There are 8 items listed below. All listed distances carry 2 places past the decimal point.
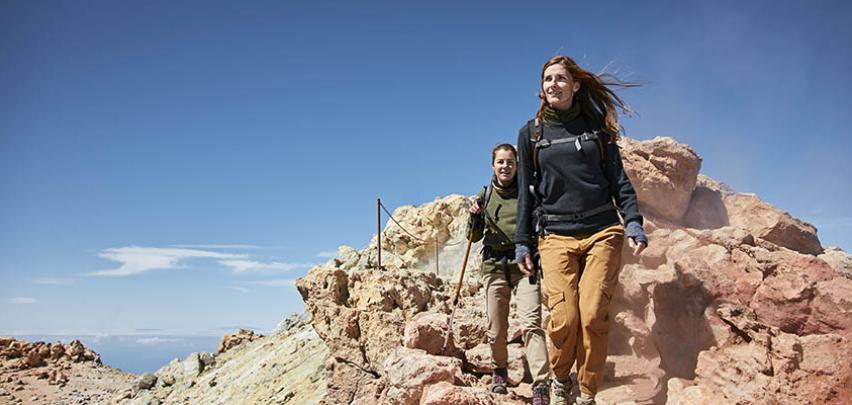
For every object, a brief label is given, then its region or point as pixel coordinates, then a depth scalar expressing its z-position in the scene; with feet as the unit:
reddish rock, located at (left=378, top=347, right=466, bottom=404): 13.43
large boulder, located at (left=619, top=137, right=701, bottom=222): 34.04
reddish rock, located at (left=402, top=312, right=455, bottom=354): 16.40
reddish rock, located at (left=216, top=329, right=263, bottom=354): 64.88
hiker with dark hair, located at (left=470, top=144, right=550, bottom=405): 15.46
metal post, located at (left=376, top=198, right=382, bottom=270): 27.20
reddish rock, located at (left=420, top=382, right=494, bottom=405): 12.10
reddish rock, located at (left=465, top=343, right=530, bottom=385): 16.11
